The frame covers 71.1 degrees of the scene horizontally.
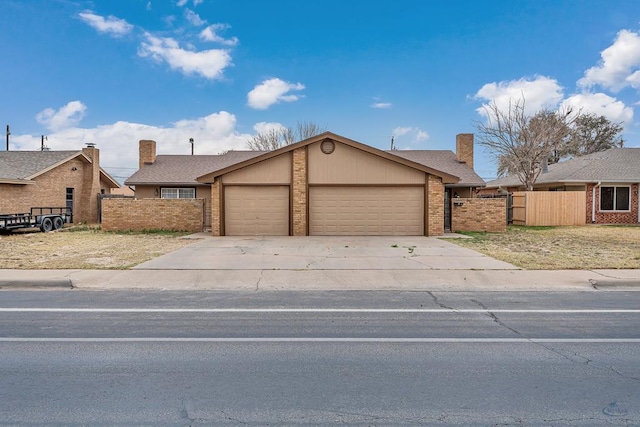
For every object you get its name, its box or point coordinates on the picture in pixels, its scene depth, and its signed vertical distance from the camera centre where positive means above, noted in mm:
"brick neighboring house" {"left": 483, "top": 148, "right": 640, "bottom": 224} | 26031 +1089
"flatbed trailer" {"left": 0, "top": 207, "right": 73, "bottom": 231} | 20125 -717
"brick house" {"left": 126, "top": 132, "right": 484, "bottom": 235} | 19312 +567
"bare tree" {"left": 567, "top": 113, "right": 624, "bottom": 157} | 48781 +7878
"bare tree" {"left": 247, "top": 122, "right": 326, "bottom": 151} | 45831 +6986
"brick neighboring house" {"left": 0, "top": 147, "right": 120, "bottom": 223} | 24178 +1467
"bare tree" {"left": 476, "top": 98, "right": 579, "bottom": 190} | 30562 +4676
